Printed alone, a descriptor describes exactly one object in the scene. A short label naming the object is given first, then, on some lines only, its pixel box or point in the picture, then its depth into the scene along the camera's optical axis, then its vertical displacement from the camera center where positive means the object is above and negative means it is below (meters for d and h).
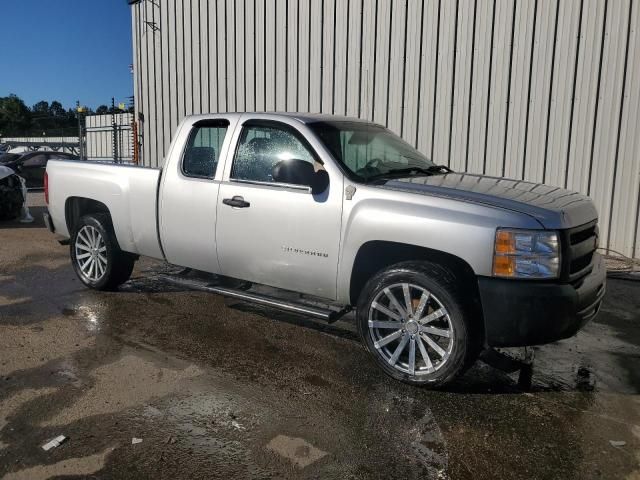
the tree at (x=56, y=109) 127.69 +8.22
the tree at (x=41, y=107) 130.93 +8.73
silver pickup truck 3.41 -0.60
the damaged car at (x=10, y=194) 11.34 -1.05
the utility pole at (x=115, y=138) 16.66 +0.17
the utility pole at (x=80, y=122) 20.81 +0.83
